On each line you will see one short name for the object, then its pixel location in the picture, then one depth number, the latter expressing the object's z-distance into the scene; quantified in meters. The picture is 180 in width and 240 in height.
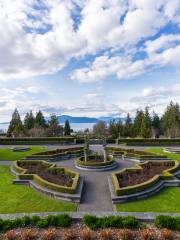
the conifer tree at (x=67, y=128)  53.77
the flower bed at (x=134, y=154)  20.62
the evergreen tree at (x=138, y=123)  51.15
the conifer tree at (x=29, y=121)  54.13
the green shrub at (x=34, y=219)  8.04
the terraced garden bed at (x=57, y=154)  20.95
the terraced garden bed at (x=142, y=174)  13.05
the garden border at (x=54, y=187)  11.17
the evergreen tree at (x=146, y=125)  47.12
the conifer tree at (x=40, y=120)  55.53
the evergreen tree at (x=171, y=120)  46.78
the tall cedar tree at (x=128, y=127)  52.38
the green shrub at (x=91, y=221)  7.83
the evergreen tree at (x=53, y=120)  57.52
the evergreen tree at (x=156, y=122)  55.46
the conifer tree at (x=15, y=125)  48.11
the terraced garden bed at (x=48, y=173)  13.22
